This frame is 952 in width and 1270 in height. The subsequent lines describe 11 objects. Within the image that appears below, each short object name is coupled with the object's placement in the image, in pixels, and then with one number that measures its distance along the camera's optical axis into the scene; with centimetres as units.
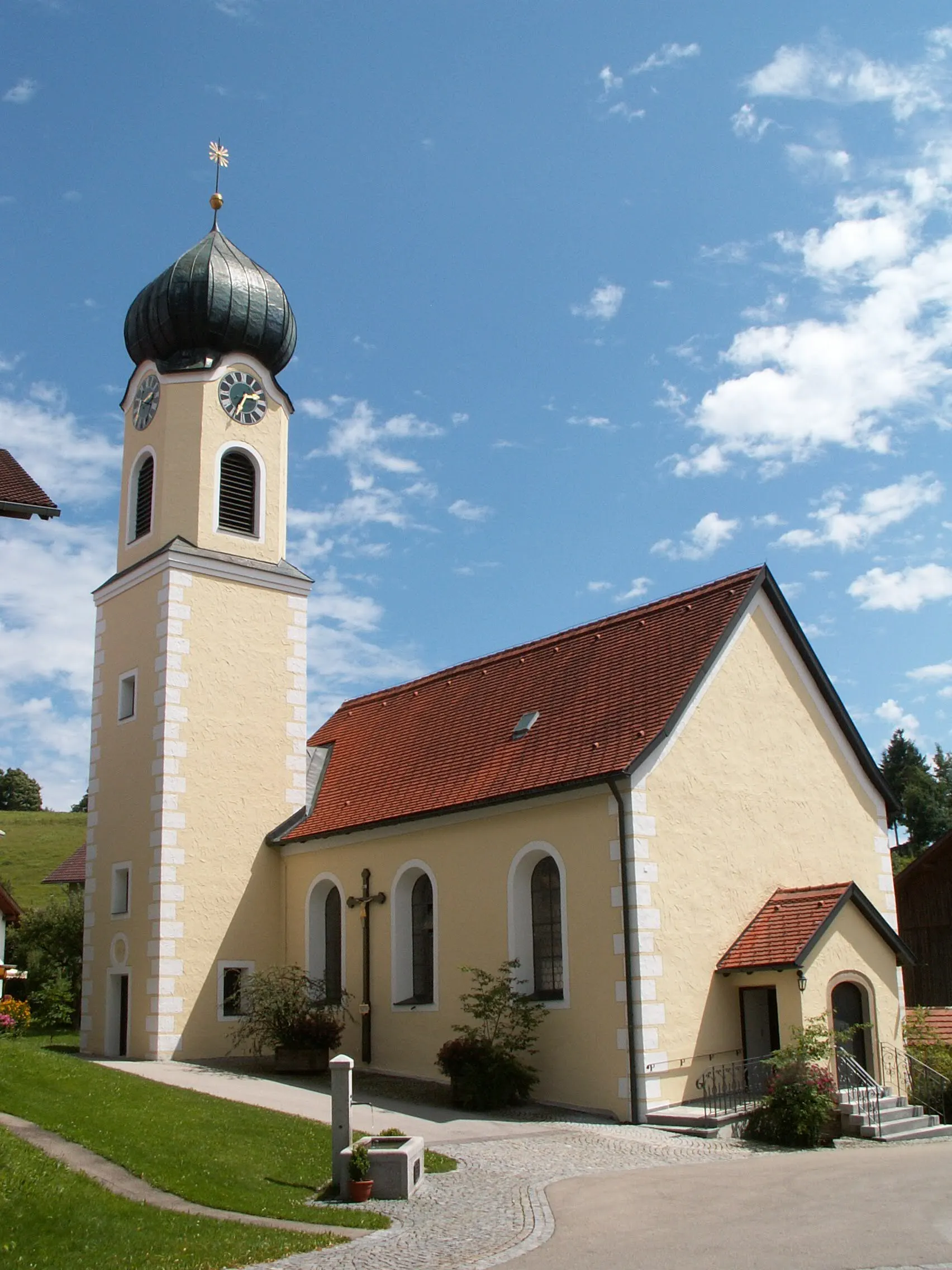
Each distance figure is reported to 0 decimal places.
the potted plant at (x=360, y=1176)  1288
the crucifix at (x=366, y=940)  2412
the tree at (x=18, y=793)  11450
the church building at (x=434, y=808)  1972
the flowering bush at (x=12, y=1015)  1630
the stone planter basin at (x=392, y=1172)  1303
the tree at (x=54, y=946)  3500
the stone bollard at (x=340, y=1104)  1335
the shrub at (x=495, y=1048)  1936
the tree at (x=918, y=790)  7421
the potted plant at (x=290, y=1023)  2295
